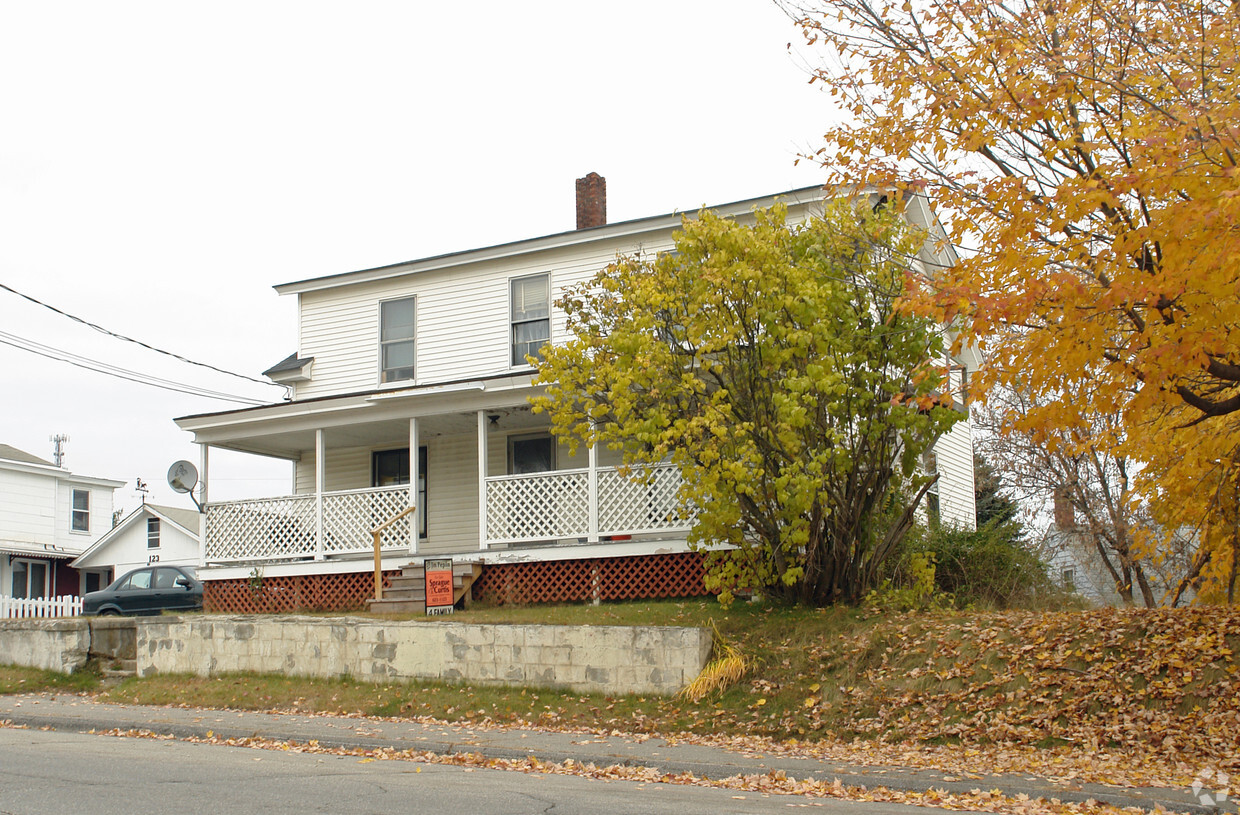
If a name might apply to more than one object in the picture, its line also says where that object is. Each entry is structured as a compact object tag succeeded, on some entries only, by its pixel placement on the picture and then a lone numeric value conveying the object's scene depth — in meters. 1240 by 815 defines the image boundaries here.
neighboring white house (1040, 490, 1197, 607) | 19.47
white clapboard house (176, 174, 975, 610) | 17.33
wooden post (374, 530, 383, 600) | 17.38
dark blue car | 23.28
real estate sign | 16.16
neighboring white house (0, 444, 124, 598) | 37.66
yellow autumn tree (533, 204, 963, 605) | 12.94
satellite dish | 21.45
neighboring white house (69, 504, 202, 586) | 40.56
